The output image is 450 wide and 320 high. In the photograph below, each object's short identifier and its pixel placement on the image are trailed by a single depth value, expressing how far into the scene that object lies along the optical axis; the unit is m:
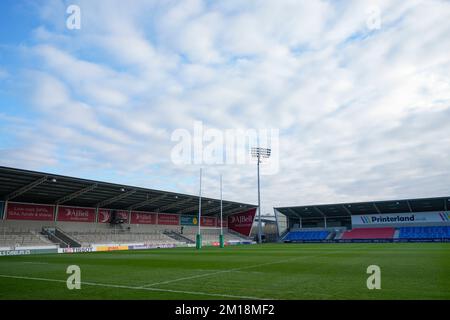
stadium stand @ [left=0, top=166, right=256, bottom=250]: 39.64
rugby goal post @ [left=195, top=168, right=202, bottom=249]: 41.59
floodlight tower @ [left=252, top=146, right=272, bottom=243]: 62.81
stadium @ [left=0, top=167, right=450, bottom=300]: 10.04
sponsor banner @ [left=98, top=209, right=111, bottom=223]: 52.87
